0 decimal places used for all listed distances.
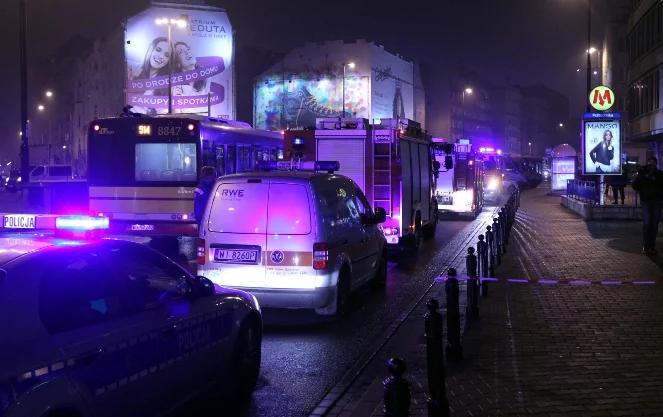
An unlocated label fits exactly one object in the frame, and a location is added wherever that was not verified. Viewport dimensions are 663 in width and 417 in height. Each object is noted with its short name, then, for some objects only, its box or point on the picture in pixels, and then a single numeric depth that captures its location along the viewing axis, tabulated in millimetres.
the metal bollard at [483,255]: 10755
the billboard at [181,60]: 48000
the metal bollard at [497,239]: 13926
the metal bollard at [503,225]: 15706
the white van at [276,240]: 9016
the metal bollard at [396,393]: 3740
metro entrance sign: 25875
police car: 3812
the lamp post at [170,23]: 48775
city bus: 17312
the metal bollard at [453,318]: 7043
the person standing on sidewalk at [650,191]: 14688
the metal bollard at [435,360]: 5293
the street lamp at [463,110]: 99500
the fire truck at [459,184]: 28016
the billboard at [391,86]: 62531
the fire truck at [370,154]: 15656
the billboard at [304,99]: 61406
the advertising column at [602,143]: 24516
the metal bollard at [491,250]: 12500
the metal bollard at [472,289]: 8820
